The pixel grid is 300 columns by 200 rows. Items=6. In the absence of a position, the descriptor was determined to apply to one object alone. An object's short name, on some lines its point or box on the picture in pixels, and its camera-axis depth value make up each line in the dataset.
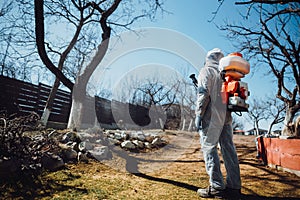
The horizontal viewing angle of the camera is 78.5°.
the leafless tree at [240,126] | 43.72
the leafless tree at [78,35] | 4.03
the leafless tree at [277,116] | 21.01
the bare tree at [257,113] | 30.98
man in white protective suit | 2.12
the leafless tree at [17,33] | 5.98
